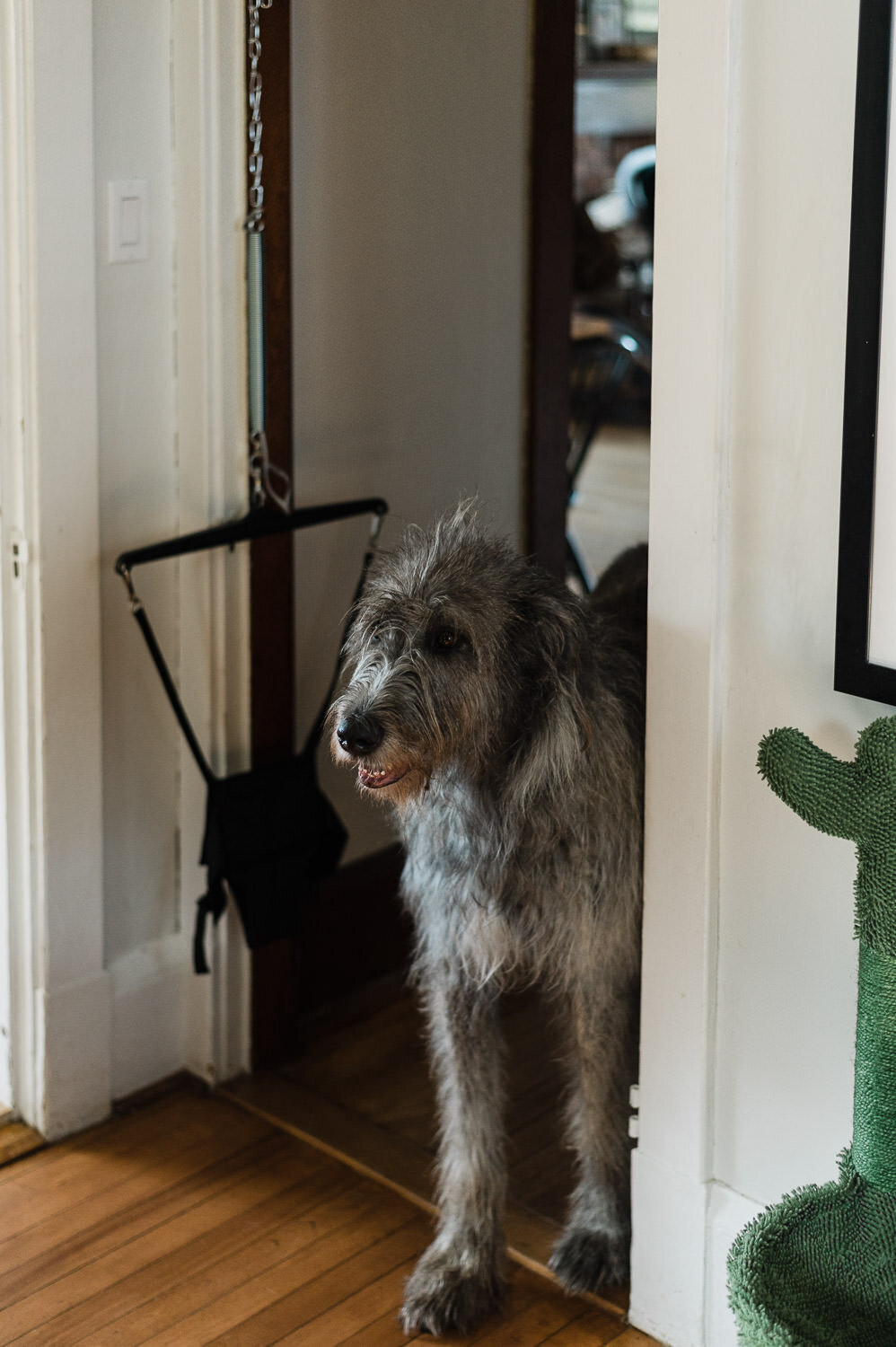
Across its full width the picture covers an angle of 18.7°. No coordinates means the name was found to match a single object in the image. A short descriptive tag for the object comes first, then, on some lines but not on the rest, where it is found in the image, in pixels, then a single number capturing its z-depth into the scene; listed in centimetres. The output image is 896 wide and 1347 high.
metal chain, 409
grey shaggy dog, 357
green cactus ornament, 328
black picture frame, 328
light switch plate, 406
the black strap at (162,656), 407
